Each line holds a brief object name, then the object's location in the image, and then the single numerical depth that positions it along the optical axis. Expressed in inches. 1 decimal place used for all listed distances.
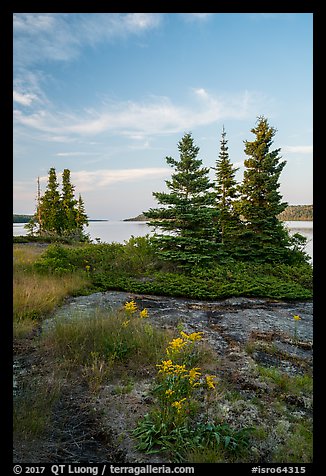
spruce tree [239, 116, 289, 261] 441.4
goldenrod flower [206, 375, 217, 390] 92.1
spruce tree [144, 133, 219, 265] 384.8
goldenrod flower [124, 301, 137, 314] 151.2
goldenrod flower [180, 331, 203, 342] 113.2
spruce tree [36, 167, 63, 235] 915.4
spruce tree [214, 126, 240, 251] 469.4
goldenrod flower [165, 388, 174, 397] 89.2
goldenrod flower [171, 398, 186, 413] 82.9
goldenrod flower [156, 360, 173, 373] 97.5
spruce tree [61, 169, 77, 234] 935.0
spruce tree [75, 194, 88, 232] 1007.1
